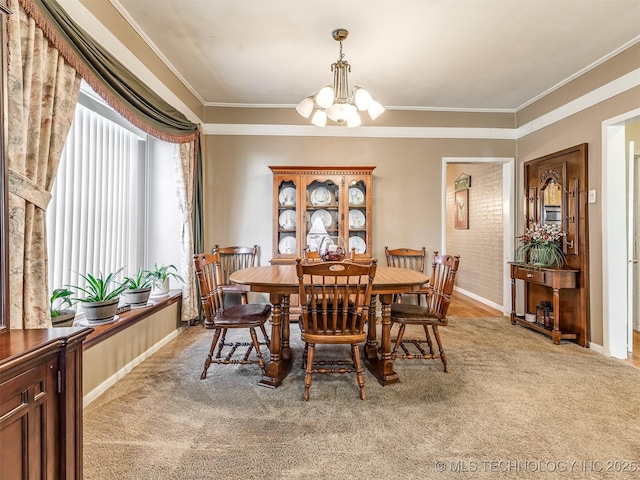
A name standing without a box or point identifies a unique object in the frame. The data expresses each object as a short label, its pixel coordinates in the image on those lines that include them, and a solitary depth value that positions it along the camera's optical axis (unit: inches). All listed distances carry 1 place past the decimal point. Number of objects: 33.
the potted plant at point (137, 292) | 110.0
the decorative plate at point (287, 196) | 159.9
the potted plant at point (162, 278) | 124.1
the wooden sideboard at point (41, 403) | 35.2
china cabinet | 156.0
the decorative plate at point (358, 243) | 162.4
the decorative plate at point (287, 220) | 159.9
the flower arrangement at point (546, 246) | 136.2
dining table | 87.3
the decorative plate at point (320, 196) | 160.6
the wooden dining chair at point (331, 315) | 78.0
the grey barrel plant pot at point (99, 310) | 89.5
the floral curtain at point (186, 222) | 133.8
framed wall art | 228.6
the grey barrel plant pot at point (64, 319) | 73.7
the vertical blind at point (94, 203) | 91.7
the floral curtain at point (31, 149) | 55.9
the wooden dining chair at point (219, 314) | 95.3
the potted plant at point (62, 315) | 73.8
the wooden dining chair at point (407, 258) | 160.4
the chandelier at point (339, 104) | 93.6
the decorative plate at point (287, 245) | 159.9
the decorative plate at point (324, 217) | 160.4
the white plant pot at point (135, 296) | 110.0
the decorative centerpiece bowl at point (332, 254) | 100.8
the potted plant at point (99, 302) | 89.7
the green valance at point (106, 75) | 63.2
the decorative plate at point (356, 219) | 162.4
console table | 128.9
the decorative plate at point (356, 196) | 161.2
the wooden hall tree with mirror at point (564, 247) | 127.6
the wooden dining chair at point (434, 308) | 97.6
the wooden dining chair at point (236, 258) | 159.0
